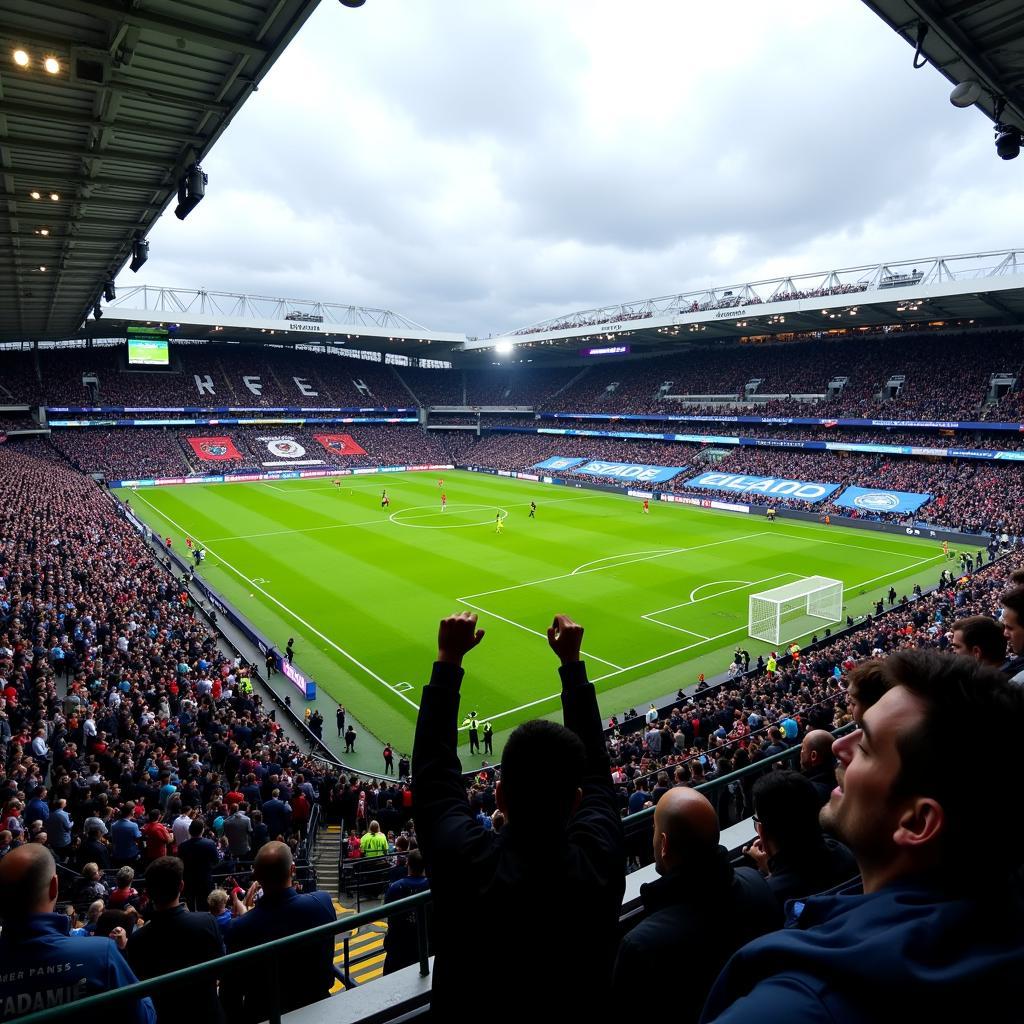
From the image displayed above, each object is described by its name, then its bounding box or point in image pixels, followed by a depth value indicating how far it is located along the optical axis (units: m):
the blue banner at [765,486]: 52.56
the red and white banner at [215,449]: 73.12
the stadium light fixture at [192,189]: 14.52
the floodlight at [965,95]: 9.41
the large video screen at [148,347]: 69.75
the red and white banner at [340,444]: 82.07
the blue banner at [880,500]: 47.12
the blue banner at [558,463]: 74.38
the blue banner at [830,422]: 50.34
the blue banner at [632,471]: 64.25
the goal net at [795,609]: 26.67
